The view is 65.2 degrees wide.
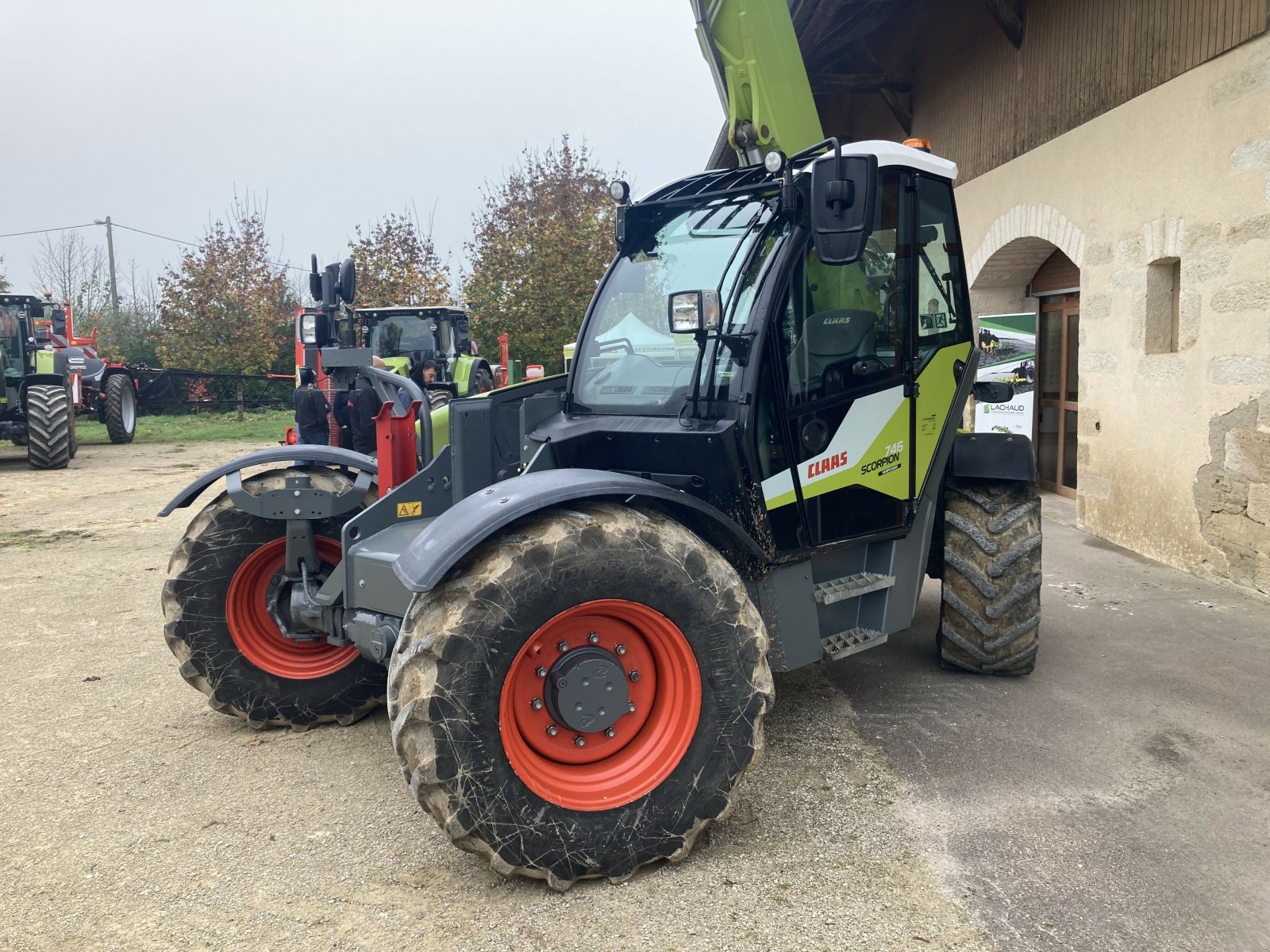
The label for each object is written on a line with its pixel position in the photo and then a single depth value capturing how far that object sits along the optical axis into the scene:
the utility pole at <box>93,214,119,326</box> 33.67
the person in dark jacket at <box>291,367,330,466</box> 9.84
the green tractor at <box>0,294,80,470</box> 13.66
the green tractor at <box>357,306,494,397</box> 15.86
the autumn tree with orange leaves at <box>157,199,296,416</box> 24.62
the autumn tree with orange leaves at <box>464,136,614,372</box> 20.66
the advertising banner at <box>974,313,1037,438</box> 9.23
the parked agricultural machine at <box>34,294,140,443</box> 17.30
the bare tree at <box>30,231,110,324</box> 30.80
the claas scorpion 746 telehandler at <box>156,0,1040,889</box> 2.82
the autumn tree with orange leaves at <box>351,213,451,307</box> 25.88
